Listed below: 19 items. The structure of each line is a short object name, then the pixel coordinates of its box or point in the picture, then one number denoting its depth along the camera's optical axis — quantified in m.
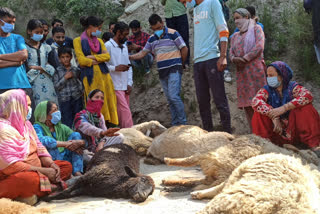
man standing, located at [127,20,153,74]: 8.30
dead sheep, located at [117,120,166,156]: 6.36
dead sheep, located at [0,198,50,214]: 3.39
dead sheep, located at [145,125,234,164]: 5.25
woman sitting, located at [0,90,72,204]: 3.84
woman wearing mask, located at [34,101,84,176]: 4.73
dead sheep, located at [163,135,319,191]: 4.08
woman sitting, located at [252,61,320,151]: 5.31
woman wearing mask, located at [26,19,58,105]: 6.12
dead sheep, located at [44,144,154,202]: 3.97
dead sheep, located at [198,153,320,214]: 2.65
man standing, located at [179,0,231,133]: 6.05
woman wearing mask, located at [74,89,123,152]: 5.32
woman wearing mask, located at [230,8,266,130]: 6.23
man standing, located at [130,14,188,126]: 6.83
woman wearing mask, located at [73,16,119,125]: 6.62
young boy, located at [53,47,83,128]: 6.37
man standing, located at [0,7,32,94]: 5.58
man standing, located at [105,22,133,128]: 7.18
